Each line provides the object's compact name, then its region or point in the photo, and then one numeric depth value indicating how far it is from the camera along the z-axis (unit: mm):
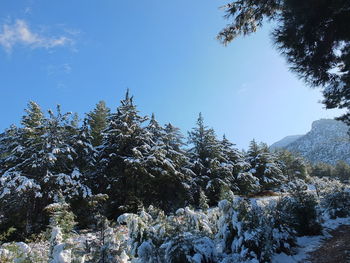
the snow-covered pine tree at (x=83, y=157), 13495
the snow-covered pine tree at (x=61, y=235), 3221
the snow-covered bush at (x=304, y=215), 6980
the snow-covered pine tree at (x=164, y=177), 13820
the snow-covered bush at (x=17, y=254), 4004
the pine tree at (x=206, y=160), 17047
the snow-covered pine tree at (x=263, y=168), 23266
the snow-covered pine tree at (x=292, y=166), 37625
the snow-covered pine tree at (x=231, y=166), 17672
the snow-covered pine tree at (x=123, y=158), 13133
